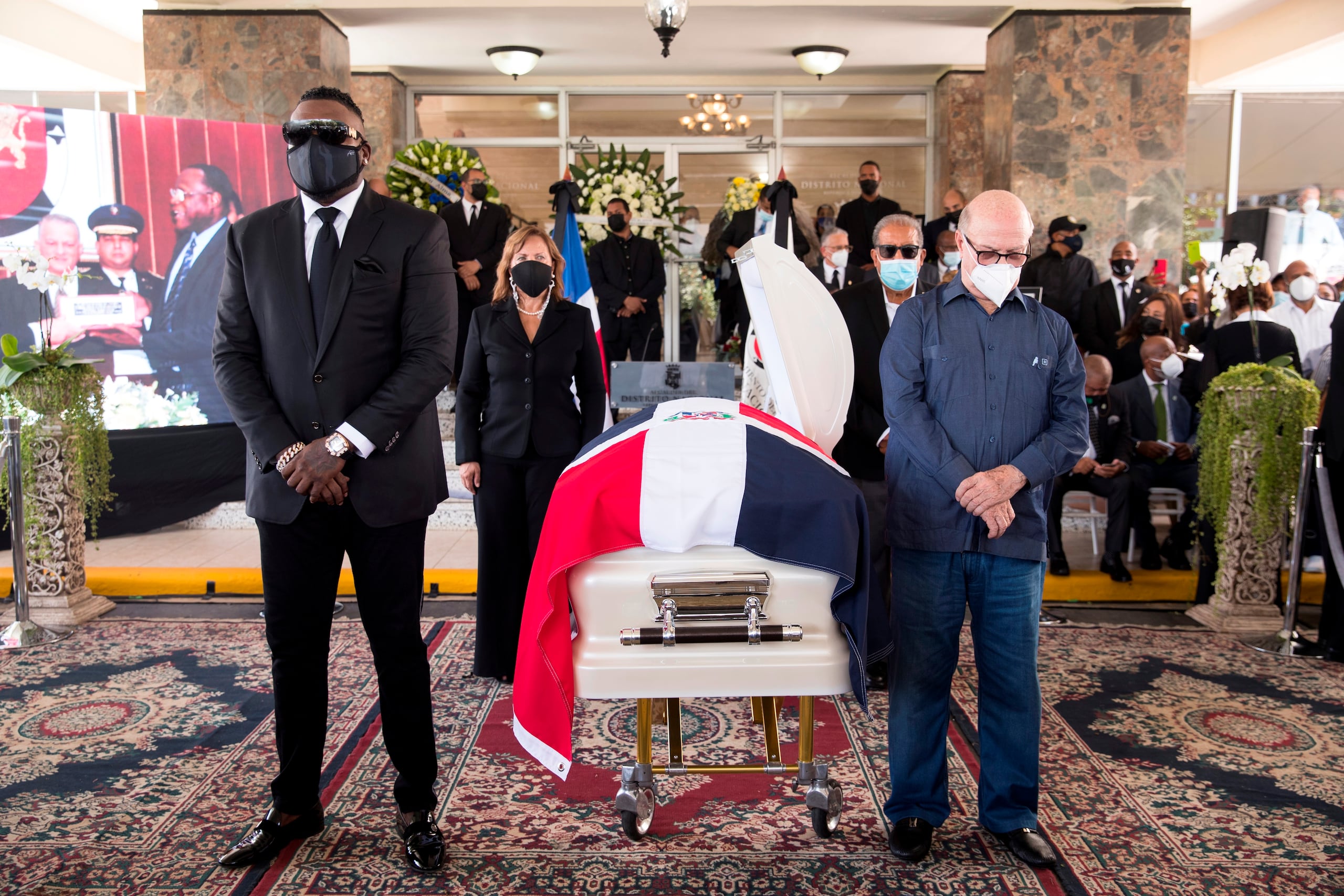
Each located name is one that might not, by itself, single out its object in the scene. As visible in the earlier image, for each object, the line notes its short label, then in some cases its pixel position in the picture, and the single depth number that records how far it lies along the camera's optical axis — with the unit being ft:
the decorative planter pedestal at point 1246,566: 15.05
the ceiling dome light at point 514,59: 32.24
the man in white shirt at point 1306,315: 22.13
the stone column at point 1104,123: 27.27
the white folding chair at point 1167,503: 18.45
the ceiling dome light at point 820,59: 32.50
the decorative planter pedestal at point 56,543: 15.16
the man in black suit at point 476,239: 24.62
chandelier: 37.22
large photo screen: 21.17
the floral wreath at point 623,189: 25.95
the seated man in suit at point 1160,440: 17.79
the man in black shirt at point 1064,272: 24.80
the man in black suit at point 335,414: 7.67
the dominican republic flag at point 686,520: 6.74
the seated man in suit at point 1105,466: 17.42
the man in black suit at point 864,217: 29.09
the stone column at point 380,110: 34.73
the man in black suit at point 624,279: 25.53
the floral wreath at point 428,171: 27.09
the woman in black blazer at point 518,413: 11.98
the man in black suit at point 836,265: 17.12
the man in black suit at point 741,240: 23.04
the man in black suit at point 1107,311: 22.76
